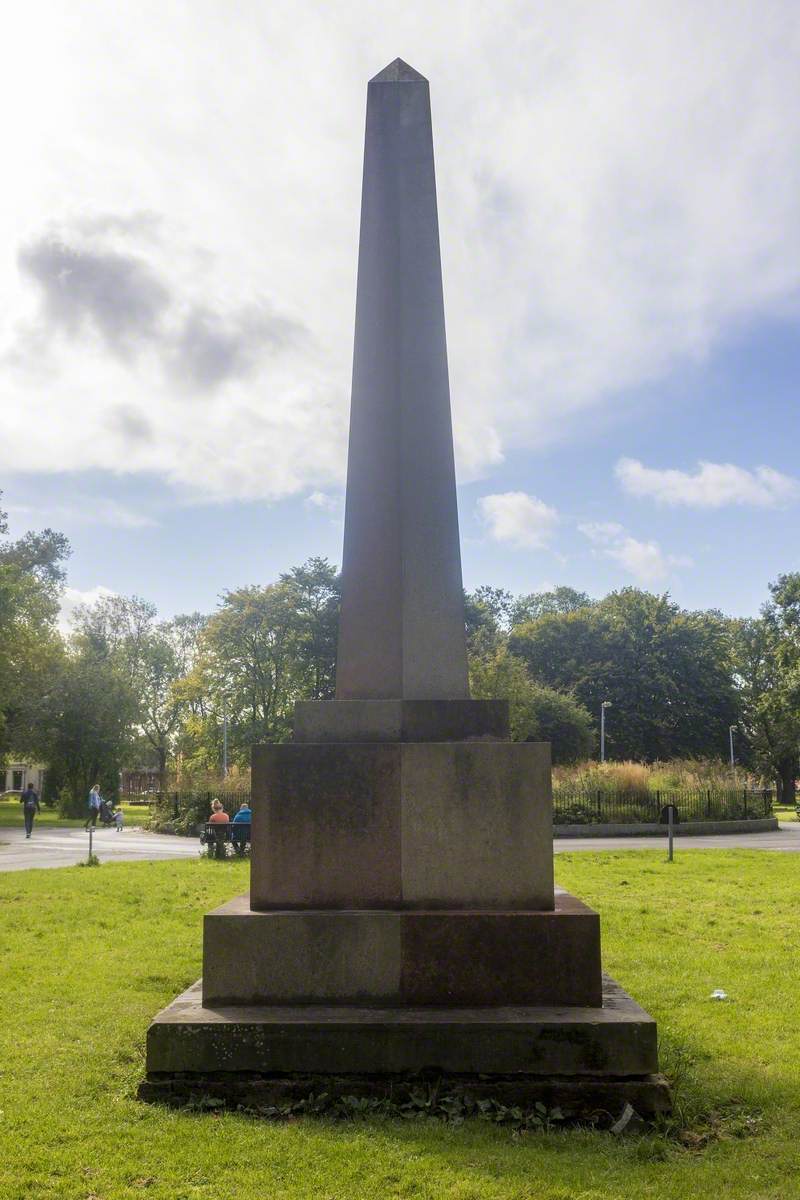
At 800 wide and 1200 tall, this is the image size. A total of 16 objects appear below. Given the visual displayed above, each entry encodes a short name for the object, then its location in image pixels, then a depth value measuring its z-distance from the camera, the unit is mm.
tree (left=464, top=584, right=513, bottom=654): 47469
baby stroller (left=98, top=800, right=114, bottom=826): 38188
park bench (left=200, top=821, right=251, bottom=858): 20062
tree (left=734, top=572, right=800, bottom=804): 46347
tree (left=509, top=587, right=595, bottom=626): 76062
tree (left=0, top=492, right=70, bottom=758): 35844
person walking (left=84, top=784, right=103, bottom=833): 29344
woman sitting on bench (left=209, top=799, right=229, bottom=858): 19938
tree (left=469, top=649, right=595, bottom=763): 36656
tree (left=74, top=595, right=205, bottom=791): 62869
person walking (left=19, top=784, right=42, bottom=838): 28672
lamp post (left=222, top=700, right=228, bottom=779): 45000
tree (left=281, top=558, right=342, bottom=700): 44688
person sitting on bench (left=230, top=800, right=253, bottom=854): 20281
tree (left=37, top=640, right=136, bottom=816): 41719
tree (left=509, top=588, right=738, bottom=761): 54594
